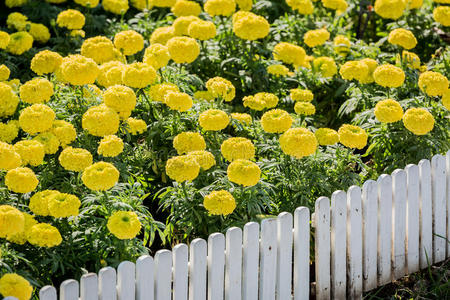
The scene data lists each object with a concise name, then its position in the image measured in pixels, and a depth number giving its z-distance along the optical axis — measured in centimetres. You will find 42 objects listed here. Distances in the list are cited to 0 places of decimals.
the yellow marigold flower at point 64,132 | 814
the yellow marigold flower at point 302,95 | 980
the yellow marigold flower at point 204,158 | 793
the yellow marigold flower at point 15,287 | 592
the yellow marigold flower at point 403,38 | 1120
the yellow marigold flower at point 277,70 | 1083
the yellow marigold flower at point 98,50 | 1003
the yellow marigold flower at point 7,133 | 837
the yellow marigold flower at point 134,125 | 895
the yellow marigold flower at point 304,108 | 941
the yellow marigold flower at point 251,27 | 1081
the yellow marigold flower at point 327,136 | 881
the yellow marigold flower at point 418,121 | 902
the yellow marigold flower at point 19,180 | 700
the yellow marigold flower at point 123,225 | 676
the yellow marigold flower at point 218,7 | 1133
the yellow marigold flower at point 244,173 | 763
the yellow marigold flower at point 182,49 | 986
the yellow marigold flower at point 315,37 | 1164
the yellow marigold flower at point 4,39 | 981
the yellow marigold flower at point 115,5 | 1262
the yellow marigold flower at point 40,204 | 697
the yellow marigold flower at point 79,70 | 868
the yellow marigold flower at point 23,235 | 670
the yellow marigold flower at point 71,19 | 1122
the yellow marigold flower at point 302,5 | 1234
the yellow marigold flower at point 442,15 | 1207
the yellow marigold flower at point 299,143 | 824
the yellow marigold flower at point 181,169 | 751
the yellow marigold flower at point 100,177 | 705
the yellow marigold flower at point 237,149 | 814
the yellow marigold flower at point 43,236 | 661
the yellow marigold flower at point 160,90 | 909
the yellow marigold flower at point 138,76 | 889
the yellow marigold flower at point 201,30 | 1061
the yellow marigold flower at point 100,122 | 815
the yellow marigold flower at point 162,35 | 1119
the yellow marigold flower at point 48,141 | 790
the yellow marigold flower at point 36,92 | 856
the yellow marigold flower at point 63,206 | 678
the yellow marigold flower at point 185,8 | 1208
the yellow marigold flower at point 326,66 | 1128
